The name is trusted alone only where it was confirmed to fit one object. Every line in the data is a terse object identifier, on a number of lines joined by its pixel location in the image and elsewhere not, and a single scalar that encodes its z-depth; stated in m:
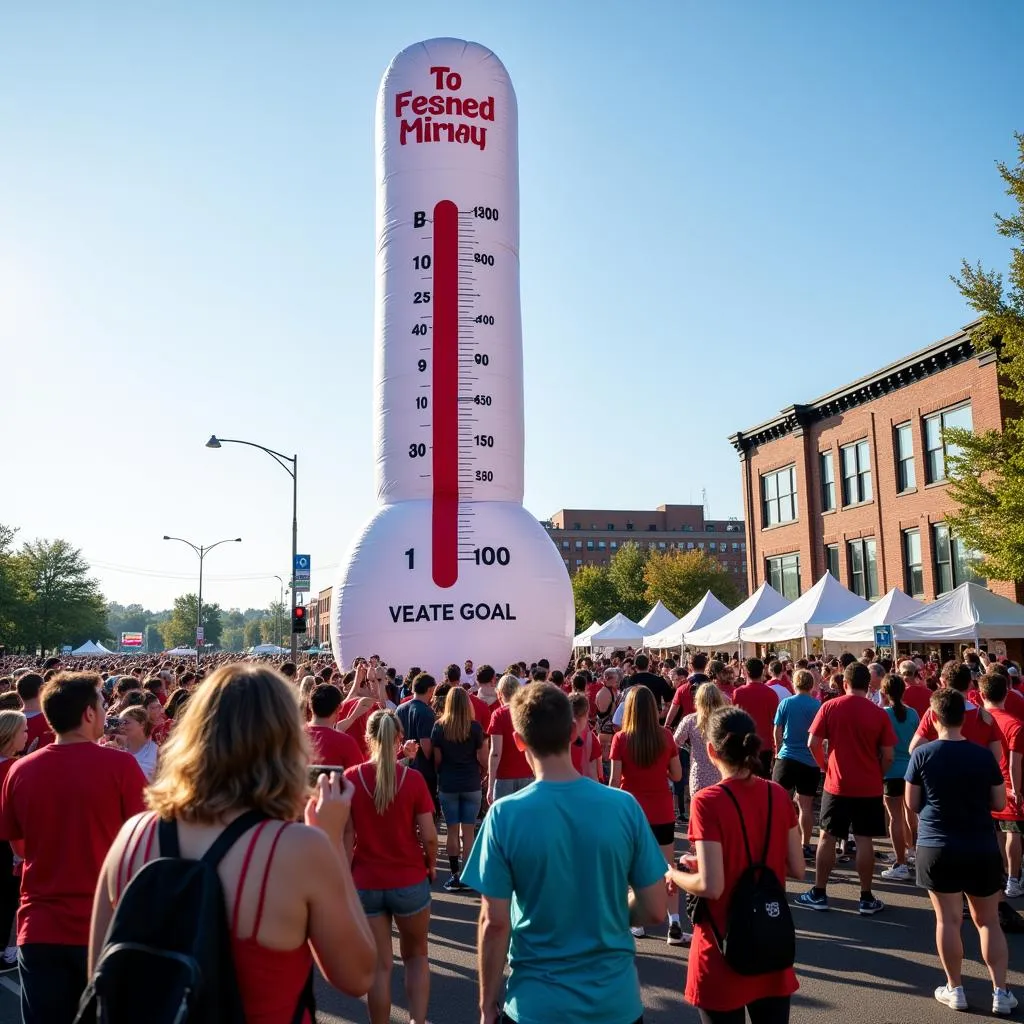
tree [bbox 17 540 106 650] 62.09
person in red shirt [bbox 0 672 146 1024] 3.90
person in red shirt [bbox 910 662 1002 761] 7.45
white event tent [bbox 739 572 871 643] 21.16
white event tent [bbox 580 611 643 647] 30.33
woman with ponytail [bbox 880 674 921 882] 9.04
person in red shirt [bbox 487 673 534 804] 8.23
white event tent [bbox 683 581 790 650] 23.58
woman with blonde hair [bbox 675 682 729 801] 7.12
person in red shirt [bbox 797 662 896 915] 7.85
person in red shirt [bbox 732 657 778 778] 10.23
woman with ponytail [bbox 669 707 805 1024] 3.79
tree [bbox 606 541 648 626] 71.75
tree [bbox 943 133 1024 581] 18.20
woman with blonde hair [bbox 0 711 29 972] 5.98
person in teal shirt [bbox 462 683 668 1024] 3.09
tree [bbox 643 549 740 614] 56.47
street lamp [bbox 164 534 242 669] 52.03
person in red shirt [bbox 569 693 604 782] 7.75
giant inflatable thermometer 17.72
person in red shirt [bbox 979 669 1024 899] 7.31
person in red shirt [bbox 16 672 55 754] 7.58
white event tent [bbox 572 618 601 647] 31.62
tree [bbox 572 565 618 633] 74.38
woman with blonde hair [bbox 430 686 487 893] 8.79
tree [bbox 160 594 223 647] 124.31
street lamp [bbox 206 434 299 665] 26.62
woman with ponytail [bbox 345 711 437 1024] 5.18
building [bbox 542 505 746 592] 102.75
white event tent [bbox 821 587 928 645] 19.22
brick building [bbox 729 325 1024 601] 26.80
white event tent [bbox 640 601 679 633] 31.36
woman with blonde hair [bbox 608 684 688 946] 7.01
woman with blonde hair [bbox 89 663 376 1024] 2.15
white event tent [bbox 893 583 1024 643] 17.83
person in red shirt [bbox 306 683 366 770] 6.09
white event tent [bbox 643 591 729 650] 27.14
